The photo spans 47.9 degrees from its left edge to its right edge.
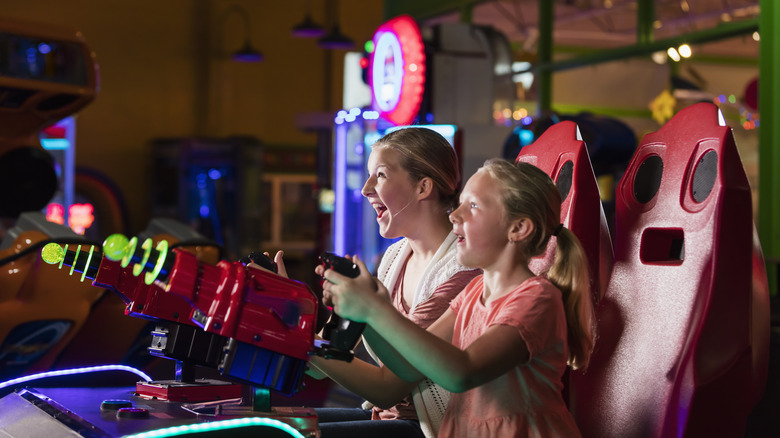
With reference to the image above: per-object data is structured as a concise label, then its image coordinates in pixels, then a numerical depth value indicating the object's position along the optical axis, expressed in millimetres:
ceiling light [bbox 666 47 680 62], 5645
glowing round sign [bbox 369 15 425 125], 5258
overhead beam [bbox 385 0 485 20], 7430
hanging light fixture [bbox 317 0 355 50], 10541
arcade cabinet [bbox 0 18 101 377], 3510
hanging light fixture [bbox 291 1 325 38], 10438
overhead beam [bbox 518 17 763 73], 4941
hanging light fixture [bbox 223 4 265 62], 11609
